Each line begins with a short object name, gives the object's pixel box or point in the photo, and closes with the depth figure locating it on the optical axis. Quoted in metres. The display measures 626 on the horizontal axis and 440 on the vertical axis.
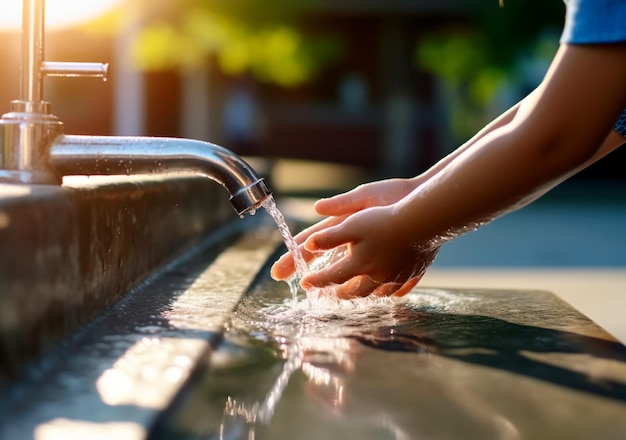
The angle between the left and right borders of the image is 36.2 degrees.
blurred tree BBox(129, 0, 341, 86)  11.77
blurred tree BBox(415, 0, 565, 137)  11.70
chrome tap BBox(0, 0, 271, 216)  1.21
